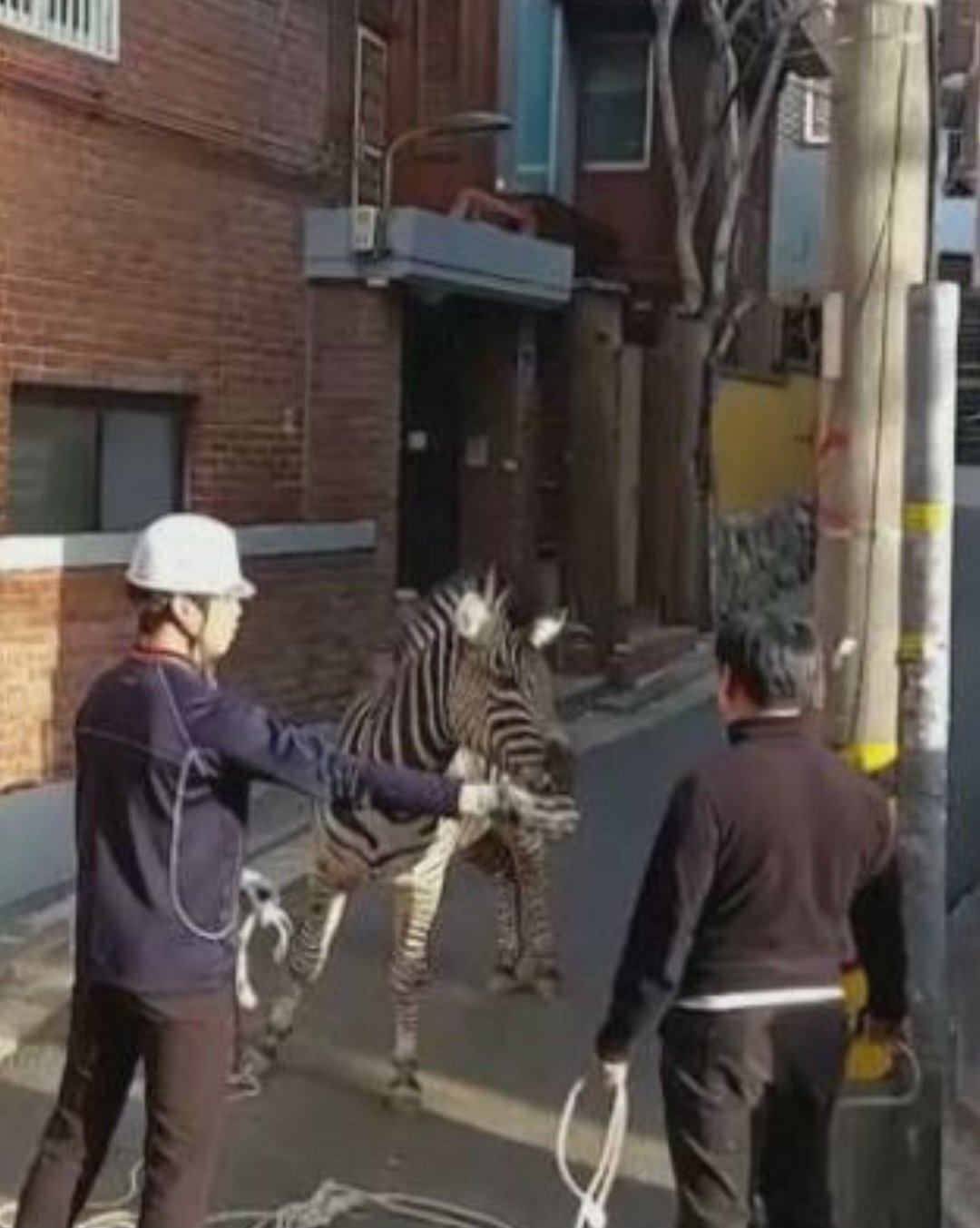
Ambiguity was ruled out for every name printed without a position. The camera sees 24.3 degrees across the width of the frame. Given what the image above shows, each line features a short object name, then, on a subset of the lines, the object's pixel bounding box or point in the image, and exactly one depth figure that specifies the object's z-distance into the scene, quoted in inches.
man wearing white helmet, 192.4
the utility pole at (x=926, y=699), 211.0
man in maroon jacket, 181.2
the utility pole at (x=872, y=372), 215.8
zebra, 297.7
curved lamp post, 614.5
